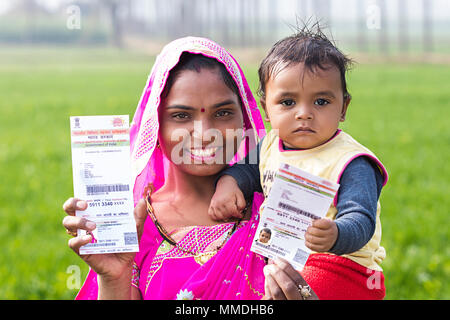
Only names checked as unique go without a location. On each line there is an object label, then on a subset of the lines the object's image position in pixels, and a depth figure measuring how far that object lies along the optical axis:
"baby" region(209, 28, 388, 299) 1.86
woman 2.11
